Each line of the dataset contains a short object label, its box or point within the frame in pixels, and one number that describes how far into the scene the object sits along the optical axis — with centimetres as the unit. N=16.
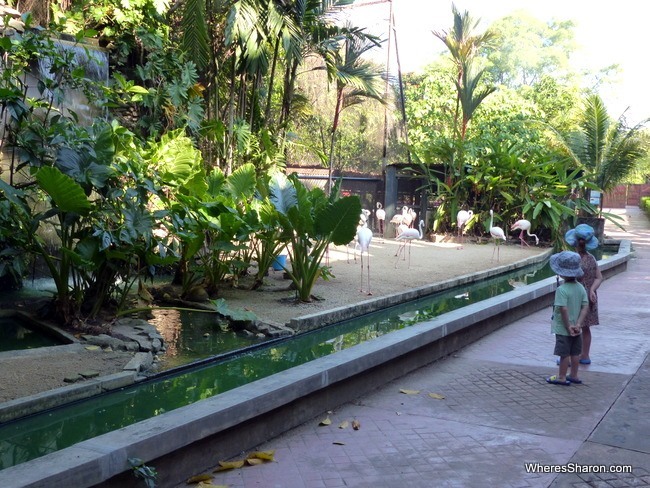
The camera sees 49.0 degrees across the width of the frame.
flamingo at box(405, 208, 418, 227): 1833
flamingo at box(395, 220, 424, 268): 1409
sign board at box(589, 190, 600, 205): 2617
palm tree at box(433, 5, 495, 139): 2108
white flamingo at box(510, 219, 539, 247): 1925
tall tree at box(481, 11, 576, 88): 5512
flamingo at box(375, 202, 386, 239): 2197
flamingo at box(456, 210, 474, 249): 1959
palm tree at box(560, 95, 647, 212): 2259
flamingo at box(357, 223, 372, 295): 1144
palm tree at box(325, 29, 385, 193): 1512
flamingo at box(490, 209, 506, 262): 1717
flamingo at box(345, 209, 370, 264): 1505
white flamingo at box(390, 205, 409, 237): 1836
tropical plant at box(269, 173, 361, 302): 920
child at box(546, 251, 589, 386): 608
